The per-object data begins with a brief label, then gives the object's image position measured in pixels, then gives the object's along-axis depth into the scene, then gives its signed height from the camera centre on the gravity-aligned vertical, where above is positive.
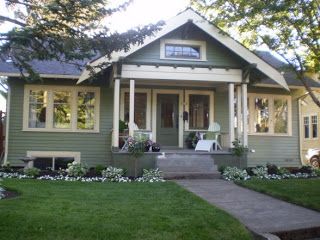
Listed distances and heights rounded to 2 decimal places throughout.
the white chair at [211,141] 10.33 -0.03
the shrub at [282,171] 9.93 -1.00
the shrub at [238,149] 9.83 -0.28
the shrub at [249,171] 9.72 -0.99
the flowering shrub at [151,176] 8.71 -1.07
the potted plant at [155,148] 9.86 -0.27
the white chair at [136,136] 9.51 +0.14
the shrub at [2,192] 6.02 -1.14
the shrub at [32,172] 8.92 -1.00
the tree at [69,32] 4.61 +1.67
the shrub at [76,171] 9.02 -0.96
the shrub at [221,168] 9.59 -0.89
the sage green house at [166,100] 10.10 +1.52
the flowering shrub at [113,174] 8.78 -1.03
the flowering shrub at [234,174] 9.10 -1.03
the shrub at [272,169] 10.08 -0.95
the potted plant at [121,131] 10.39 +0.29
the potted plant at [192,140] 11.32 +0.00
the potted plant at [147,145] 9.71 -0.17
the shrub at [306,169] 10.70 -1.01
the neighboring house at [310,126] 20.32 +1.11
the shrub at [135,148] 9.29 -0.26
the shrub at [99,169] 9.26 -0.93
